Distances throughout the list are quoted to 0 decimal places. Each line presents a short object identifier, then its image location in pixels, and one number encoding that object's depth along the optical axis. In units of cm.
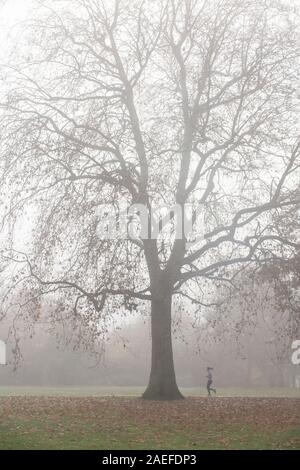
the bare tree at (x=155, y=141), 2373
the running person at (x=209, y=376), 3719
